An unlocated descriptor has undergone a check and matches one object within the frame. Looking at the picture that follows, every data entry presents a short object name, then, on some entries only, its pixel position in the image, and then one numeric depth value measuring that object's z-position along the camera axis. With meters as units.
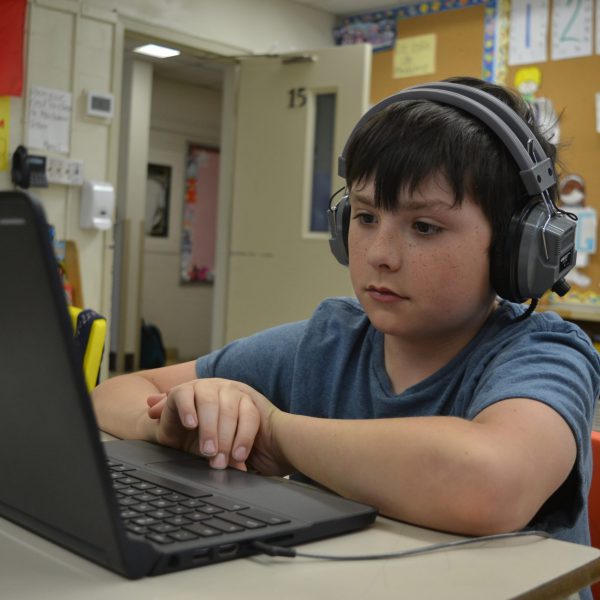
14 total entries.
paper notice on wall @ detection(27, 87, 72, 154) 3.64
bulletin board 3.97
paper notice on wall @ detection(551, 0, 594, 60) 4.01
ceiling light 4.29
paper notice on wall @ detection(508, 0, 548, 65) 4.17
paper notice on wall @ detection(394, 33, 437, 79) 4.61
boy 0.69
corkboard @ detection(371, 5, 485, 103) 4.43
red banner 3.52
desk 0.53
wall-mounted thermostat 3.80
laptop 0.47
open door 4.20
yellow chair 1.70
